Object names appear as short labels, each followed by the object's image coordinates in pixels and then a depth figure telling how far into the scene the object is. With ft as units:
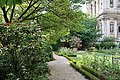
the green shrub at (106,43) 55.37
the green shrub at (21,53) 11.13
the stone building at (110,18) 66.16
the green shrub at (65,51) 39.91
